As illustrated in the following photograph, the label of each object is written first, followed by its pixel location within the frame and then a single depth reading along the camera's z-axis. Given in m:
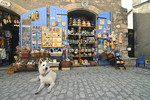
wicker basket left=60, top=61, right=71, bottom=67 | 4.51
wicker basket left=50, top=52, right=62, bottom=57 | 4.56
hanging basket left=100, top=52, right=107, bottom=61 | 5.12
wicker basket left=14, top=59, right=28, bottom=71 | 3.95
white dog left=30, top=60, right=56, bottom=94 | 2.50
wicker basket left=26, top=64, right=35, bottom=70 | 4.01
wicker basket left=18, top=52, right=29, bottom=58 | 4.17
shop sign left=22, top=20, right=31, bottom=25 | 4.66
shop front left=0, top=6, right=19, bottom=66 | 4.86
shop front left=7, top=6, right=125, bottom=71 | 4.46
